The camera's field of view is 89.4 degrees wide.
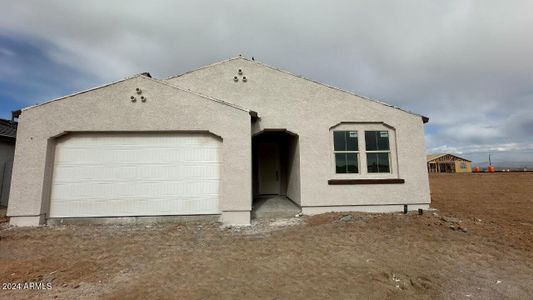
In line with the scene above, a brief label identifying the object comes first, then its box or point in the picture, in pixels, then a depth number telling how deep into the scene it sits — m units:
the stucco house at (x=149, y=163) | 8.50
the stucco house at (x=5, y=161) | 12.79
